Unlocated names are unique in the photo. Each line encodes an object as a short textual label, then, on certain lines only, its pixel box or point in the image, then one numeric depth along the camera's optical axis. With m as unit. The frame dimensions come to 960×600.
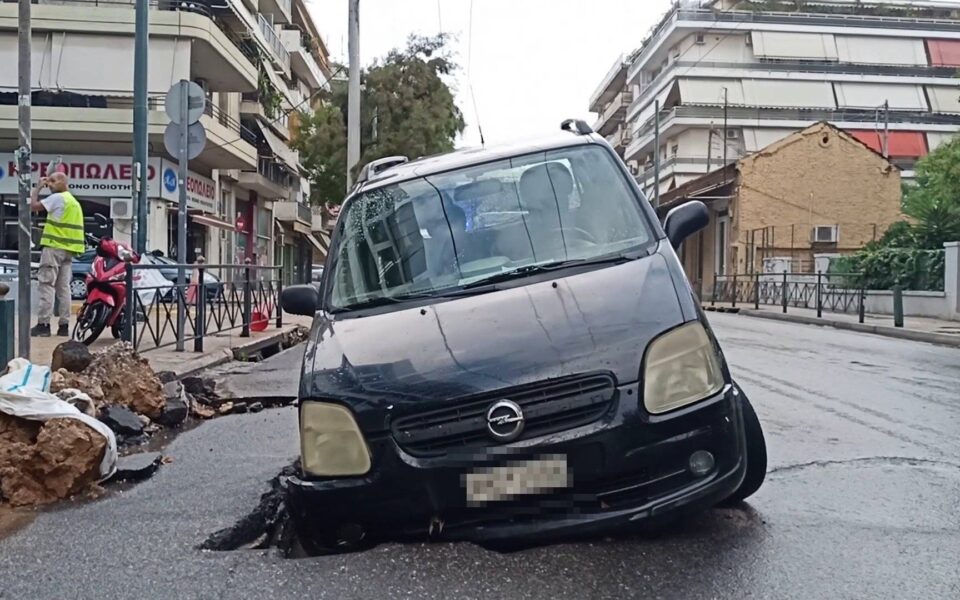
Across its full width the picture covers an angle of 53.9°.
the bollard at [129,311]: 9.04
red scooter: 9.83
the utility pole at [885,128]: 53.99
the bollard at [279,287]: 15.44
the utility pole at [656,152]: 39.83
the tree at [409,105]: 29.09
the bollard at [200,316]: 10.98
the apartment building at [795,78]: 54.34
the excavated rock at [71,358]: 6.75
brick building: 40.38
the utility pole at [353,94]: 22.27
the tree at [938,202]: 28.86
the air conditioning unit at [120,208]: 22.17
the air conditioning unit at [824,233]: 41.03
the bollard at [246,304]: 13.17
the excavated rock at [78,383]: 6.27
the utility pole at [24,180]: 7.62
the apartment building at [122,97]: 24.00
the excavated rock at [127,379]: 6.80
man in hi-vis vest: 10.57
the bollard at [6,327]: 7.23
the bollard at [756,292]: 32.76
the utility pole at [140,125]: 13.12
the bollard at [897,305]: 20.14
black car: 3.45
